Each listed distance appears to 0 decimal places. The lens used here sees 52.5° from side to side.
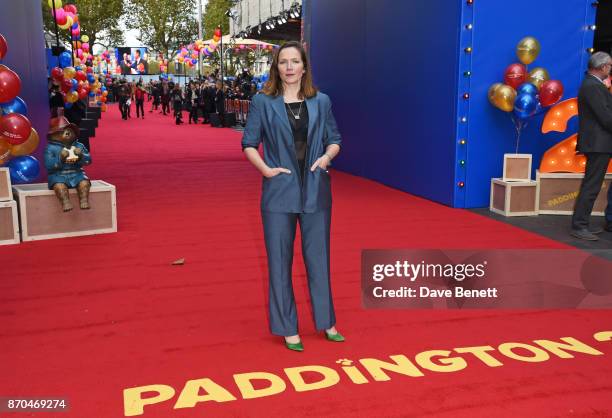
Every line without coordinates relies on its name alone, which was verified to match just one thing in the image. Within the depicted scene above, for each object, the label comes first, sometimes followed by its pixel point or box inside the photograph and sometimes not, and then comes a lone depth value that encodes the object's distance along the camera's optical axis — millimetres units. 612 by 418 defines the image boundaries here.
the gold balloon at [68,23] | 14984
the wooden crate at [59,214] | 5707
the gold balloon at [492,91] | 6918
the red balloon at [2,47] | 5672
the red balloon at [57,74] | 11477
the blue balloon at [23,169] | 6211
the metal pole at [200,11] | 39469
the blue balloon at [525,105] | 6633
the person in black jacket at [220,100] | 21281
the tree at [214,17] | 42375
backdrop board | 7102
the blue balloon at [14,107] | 5970
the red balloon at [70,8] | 15842
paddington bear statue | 5672
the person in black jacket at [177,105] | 22984
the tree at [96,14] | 37844
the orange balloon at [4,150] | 5782
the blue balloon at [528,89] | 6648
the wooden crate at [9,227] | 5594
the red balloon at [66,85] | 11531
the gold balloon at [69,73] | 11391
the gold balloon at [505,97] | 6785
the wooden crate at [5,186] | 5602
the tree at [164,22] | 46625
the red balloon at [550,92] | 6648
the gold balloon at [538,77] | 6844
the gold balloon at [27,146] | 6062
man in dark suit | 5547
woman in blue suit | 3094
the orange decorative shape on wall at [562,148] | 6754
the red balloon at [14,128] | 5531
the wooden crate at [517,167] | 6906
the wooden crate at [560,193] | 6762
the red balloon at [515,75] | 6859
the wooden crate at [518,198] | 6816
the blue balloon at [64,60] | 12461
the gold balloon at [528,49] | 6758
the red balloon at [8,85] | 5488
